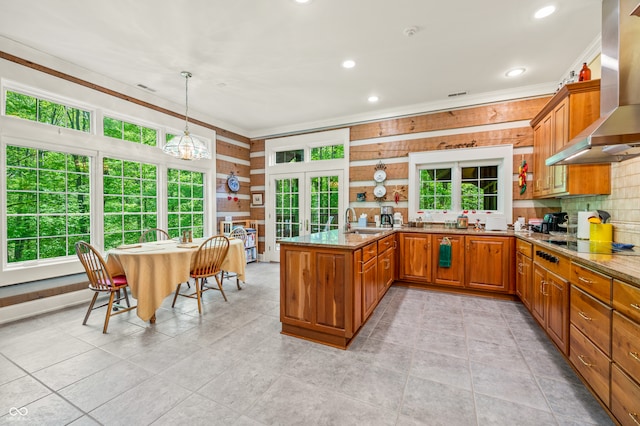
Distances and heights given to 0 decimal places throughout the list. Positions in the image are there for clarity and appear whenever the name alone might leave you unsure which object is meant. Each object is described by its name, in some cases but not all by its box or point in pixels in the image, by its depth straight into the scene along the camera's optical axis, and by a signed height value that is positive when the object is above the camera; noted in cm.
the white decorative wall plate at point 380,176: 488 +63
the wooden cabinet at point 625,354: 130 -73
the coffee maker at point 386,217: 459 -11
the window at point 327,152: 542 +120
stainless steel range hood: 176 +88
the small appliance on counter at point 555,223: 341 -16
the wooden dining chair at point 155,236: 432 -42
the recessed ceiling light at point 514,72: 350 +185
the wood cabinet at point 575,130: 273 +87
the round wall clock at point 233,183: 577 +59
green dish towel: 382 -65
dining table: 278 -64
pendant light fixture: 350 +82
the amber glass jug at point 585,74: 281 +145
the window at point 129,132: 393 +121
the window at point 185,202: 477 +16
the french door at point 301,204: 543 +13
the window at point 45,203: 313 +9
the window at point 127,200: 391 +15
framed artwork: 629 +26
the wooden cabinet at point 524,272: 294 -71
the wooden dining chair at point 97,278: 271 -70
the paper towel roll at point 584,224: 267 -13
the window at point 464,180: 416 +50
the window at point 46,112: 312 +123
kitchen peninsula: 240 -70
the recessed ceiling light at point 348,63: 334 +186
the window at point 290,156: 586 +121
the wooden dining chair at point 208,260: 325 -63
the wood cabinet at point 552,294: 205 -72
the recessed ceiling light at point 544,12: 242 +184
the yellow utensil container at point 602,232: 254 -20
